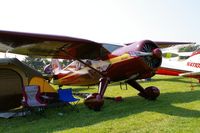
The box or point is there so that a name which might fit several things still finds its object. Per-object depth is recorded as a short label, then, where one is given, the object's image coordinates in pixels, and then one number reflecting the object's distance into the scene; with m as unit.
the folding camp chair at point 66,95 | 9.60
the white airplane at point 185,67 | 16.19
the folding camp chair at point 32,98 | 8.65
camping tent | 9.98
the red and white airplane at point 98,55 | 9.51
